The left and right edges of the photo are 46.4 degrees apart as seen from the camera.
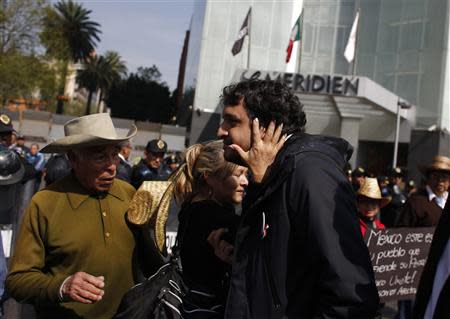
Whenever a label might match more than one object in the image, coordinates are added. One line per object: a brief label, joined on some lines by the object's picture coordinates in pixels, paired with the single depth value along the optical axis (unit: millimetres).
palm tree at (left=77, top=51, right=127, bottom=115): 77500
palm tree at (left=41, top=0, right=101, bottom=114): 63438
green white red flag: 26234
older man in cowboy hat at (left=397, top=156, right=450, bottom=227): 5750
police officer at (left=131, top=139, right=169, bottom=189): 7715
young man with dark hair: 1804
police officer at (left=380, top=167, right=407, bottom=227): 9891
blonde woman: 2389
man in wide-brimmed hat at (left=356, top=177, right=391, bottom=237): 5488
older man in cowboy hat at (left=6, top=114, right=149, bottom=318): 2543
